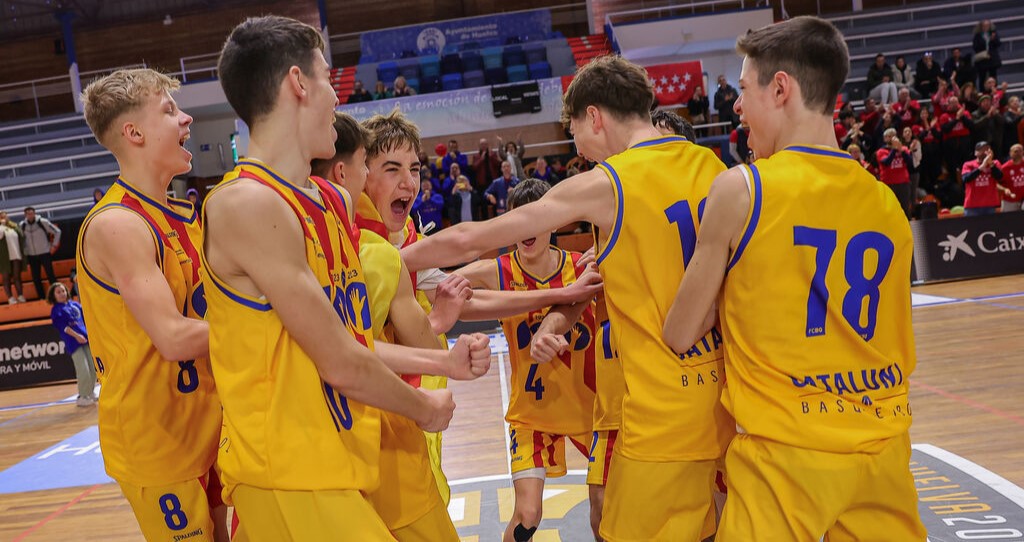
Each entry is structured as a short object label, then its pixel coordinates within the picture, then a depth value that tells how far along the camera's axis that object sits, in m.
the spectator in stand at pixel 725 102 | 18.66
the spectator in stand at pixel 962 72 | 19.41
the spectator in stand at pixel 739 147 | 15.73
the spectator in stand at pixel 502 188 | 15.91
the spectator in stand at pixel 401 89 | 20.83
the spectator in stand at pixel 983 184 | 14.64
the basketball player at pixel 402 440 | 2.52
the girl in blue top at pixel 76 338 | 11.62
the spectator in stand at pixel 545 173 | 16.75
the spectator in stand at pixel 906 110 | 16.89
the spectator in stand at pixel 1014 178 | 14.70
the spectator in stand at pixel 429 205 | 15.66
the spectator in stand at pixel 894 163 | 15.11
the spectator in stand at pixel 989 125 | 16.77
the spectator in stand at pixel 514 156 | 17.09
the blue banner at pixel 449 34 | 25.36
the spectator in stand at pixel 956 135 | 16.92
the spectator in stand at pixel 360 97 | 20.58
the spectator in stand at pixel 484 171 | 17.16
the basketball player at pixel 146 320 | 2.76
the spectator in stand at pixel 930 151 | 17.03
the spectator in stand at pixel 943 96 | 17.75
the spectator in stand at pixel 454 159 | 17.33
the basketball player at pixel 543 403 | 4.36
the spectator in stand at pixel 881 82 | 18.78
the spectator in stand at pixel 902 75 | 19.39
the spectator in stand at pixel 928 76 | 19.47
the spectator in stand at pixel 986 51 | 19.47
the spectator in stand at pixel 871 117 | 16.84
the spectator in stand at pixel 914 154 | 15.76
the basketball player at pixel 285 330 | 1.94
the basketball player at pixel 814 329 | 2.29
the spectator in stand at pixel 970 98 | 17.92
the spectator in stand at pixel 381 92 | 20.75
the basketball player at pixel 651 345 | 2.74
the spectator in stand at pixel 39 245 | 17.80
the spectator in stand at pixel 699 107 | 18.84
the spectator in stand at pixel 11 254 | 17.41
